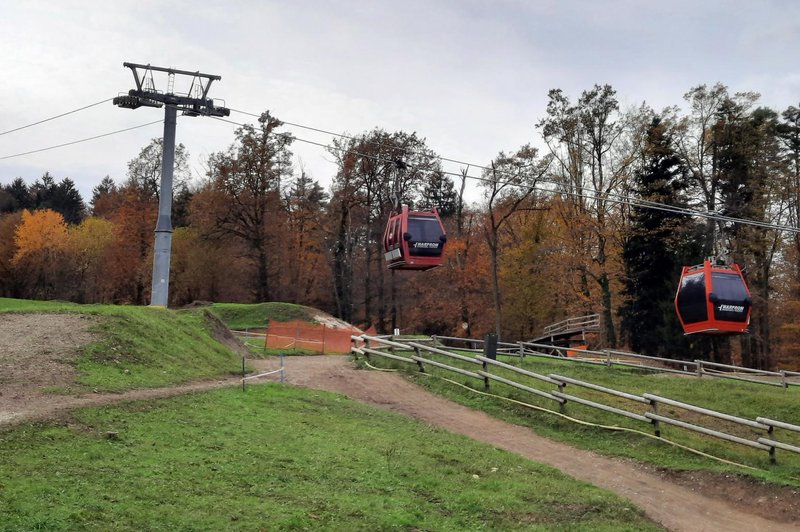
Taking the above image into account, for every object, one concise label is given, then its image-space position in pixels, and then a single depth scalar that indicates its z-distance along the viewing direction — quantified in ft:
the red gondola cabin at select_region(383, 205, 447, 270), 86.12
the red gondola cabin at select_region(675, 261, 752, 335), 81.71
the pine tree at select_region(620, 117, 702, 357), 161.38
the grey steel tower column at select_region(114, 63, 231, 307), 86.28
